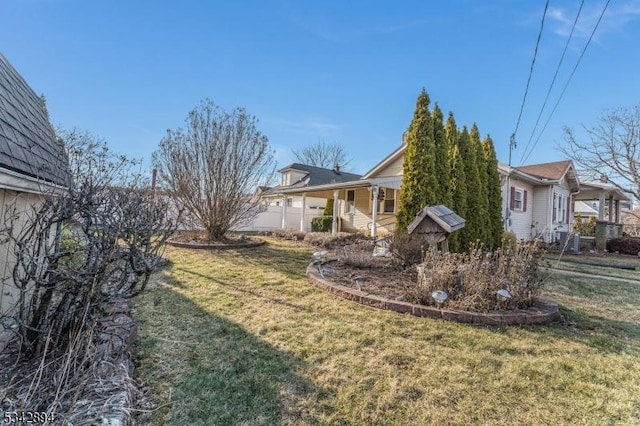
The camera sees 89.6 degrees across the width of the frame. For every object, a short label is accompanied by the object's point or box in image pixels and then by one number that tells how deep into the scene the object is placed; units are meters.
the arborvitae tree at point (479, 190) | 11.29
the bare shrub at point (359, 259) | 7.60
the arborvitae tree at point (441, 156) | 9.99
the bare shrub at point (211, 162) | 10.96
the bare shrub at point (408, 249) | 7.40
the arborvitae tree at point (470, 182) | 11.13
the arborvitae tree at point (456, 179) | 10.84
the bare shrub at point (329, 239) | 12.24
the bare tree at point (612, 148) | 19.06
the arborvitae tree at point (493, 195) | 12.27
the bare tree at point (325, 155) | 39.62
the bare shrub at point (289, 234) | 14.76
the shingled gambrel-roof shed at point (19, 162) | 3.04
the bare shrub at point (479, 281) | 4.69
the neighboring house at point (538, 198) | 14.24
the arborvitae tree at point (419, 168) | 9.30
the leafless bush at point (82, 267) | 2.54
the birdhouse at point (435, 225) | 5.81
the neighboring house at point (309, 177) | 24.12
